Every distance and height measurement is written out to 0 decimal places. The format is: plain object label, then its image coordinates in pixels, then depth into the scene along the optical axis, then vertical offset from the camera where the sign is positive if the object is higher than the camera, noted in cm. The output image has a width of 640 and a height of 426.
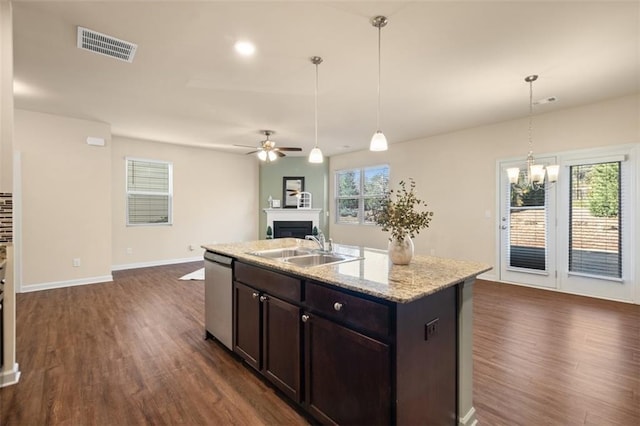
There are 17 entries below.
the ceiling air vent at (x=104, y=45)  248 +144
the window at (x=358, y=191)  713 +48
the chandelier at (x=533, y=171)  345 +46
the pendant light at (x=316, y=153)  287 +56
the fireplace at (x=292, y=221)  777 -28
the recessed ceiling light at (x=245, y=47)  261 +145
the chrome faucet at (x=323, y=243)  260 -29
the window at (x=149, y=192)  627 +40
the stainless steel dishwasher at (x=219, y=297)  261 -80
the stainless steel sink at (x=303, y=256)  240 -39
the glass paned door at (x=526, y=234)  457 -39
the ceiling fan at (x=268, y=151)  492 +99
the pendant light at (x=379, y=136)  228 +59
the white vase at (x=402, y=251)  198 -27
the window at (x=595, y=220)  402 -15
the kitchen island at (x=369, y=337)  139 -69
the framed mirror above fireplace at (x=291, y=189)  796 +55
